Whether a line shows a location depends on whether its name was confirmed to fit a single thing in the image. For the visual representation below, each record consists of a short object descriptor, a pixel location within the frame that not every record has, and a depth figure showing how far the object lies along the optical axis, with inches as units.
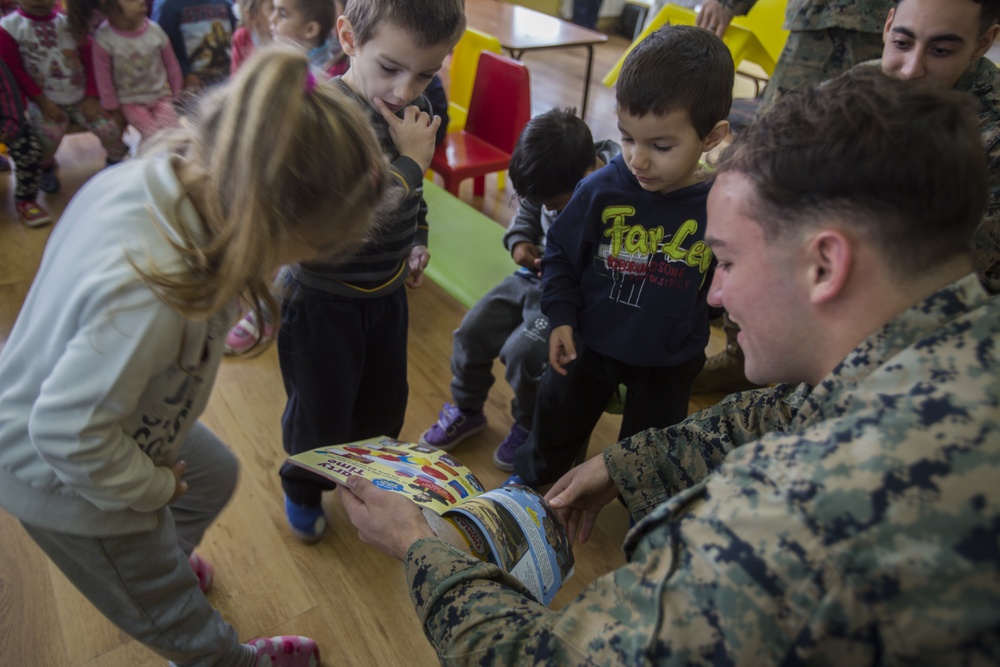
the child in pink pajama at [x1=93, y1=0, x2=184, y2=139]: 114.6
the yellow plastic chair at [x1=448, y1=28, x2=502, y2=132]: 126.2
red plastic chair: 112.8
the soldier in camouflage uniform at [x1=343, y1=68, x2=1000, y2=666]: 21.5
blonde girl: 29.1
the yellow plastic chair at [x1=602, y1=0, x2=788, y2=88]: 119.5
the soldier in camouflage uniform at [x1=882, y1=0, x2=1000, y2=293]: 56.1
